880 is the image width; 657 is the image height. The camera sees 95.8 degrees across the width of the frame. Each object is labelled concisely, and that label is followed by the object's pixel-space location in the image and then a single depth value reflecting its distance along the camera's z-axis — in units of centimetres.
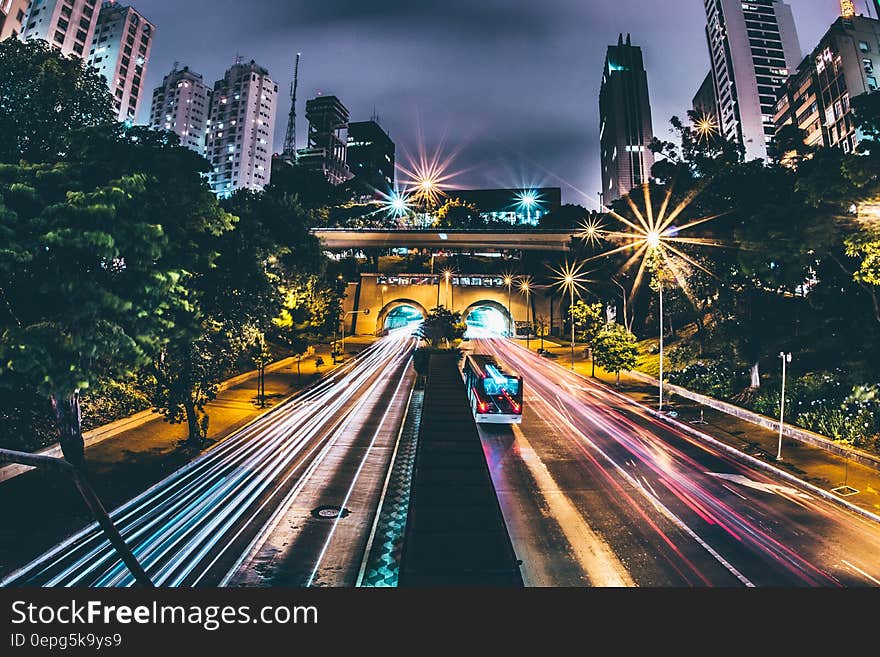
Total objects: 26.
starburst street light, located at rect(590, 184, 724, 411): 2780
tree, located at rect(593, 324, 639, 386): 3103
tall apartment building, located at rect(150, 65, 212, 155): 12838
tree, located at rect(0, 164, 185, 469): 824
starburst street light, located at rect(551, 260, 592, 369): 5772
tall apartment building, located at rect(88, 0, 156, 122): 9381
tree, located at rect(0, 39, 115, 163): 1207
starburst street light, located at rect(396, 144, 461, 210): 10432
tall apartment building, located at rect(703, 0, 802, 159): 10294
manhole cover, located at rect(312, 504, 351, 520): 1134
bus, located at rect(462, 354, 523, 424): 2048
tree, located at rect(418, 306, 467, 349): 5327
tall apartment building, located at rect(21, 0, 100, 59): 7381
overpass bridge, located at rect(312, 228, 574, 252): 7056
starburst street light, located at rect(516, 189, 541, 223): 13388
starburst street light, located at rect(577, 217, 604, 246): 5554
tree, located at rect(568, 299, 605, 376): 3693
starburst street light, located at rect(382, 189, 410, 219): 10510
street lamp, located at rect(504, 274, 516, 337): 7694
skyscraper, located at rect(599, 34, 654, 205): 18900
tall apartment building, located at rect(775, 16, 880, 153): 6109
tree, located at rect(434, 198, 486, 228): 9294
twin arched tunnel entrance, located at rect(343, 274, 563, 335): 7725
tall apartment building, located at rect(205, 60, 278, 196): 13175
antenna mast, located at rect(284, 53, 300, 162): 16650
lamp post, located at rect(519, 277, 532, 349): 7544
